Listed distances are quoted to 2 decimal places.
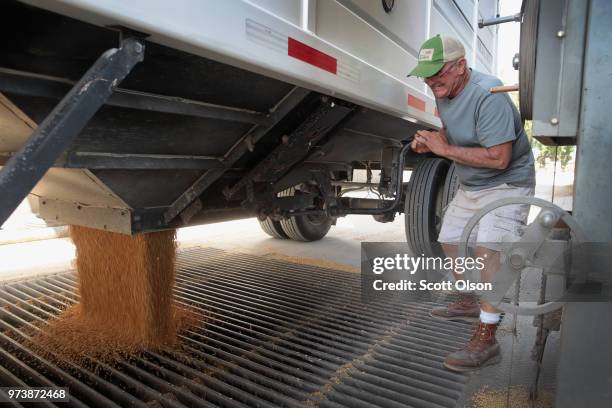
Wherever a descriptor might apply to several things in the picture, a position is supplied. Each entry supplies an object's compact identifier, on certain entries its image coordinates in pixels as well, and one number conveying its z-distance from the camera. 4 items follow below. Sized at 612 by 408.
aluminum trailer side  1.55
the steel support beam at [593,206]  1.50
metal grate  2.27
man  2.33
